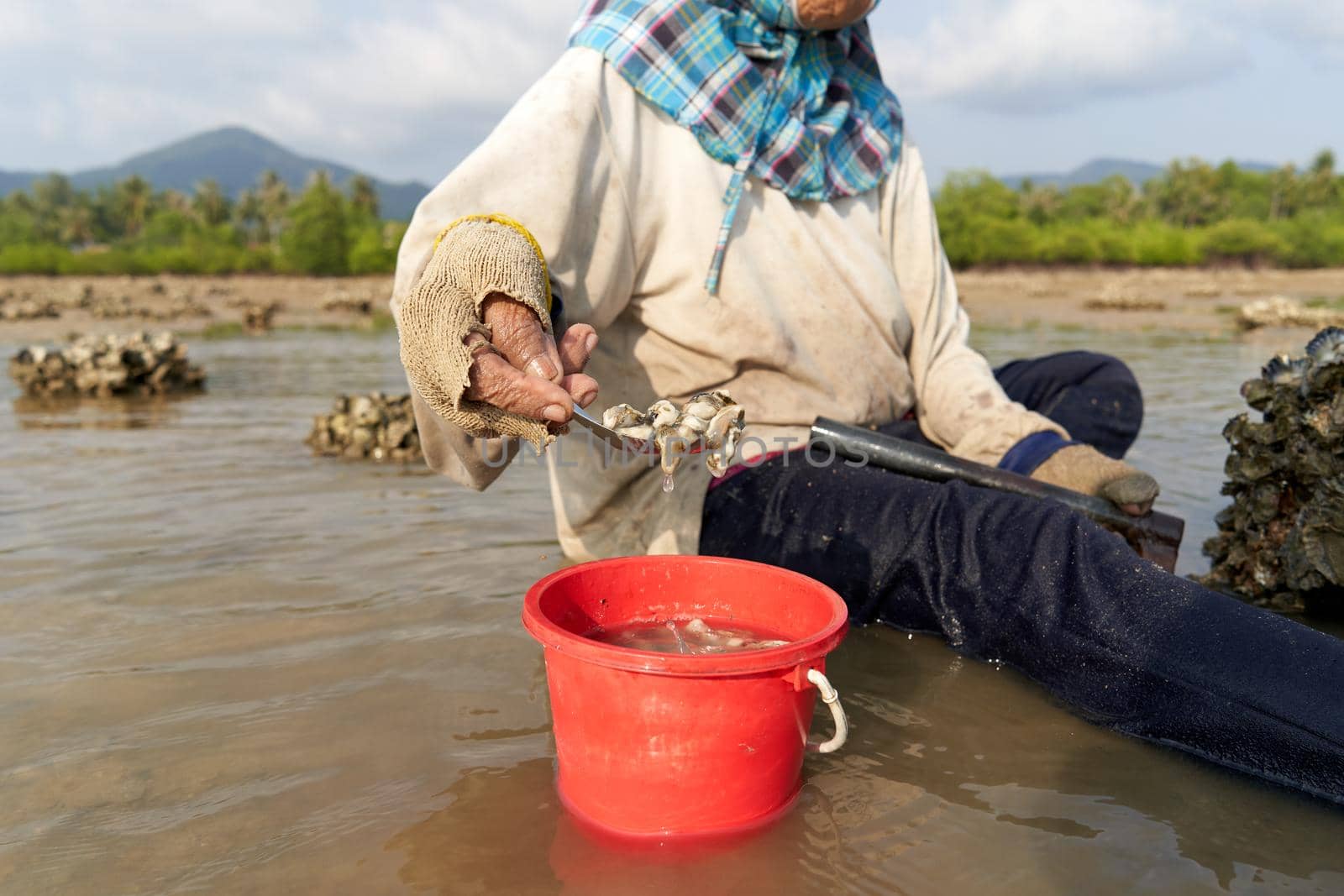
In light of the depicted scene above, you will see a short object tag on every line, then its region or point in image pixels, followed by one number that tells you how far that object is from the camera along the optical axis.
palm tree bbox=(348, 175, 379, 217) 86.38
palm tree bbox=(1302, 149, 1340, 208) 65.62
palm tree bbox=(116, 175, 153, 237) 91.06
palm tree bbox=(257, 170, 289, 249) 81.38
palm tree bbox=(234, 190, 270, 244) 87.62
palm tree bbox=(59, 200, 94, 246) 83.88
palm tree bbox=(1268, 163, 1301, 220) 66.31
